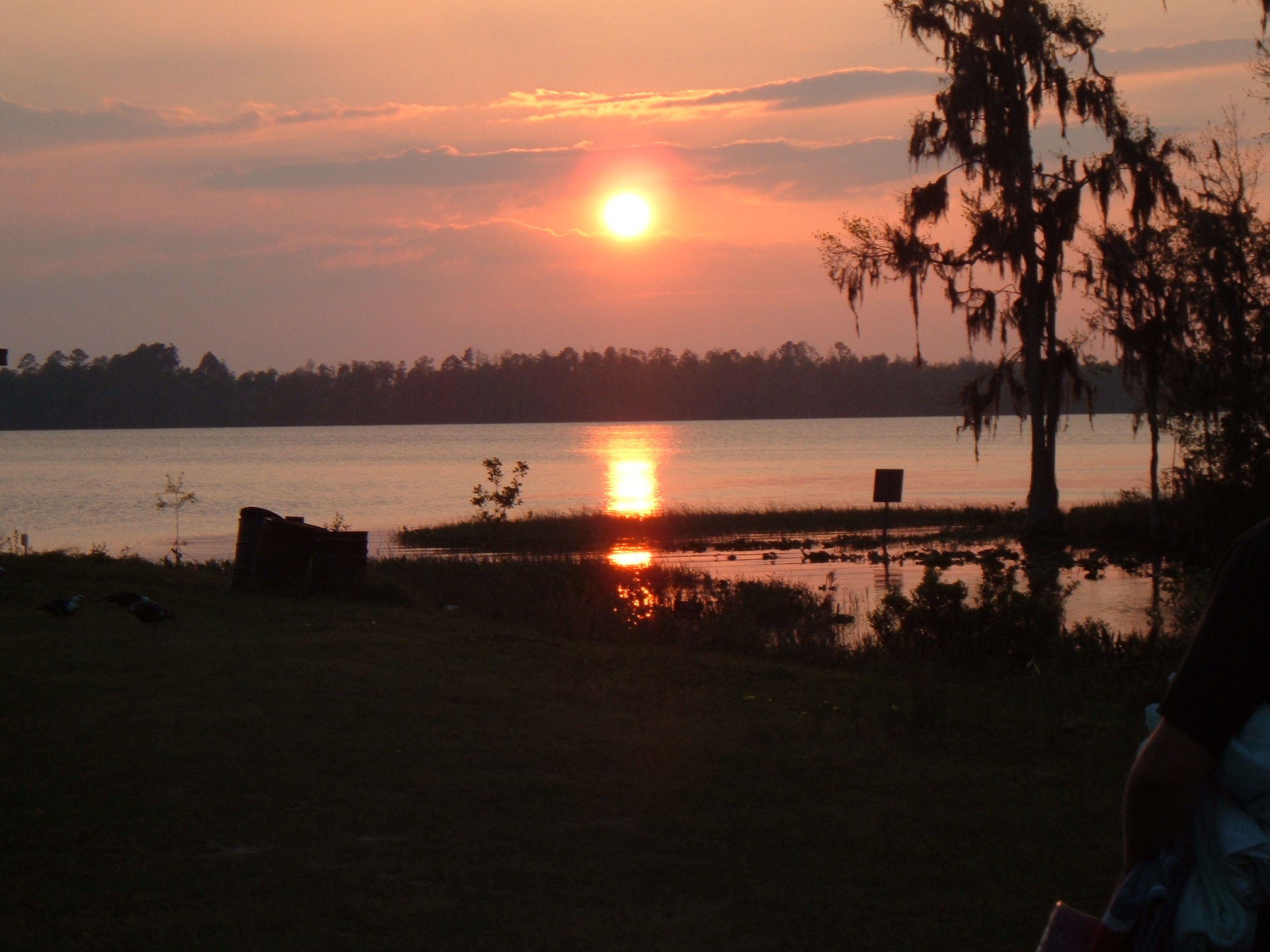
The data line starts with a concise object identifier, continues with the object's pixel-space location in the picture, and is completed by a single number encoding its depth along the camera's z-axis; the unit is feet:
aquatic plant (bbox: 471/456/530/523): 115.55
